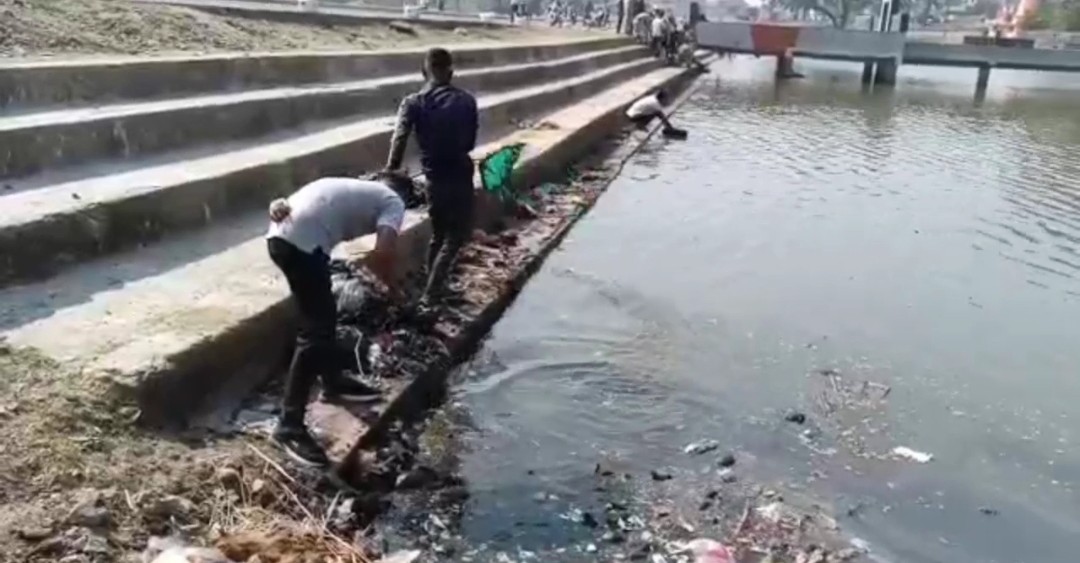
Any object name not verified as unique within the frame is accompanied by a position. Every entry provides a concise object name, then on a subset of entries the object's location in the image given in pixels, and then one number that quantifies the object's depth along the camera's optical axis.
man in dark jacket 6.63
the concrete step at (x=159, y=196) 6.18
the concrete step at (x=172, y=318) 5.02
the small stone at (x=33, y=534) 3.72
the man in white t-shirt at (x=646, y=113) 21.48
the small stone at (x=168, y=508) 4.20
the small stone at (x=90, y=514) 3.90
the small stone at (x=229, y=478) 4.59
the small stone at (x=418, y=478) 5.50
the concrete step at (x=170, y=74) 8.66
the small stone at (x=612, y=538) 5.14
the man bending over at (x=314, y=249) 4.90
